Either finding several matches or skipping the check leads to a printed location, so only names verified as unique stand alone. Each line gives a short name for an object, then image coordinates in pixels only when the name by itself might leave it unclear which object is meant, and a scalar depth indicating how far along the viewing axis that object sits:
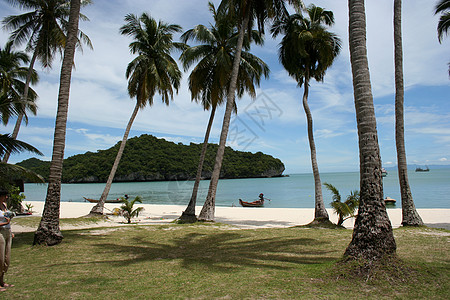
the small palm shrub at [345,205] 12.09
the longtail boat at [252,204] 35.25
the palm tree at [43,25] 16.31
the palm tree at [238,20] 13.83
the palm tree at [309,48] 14.78
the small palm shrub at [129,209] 15.43
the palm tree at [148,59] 19.41
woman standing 4.67
